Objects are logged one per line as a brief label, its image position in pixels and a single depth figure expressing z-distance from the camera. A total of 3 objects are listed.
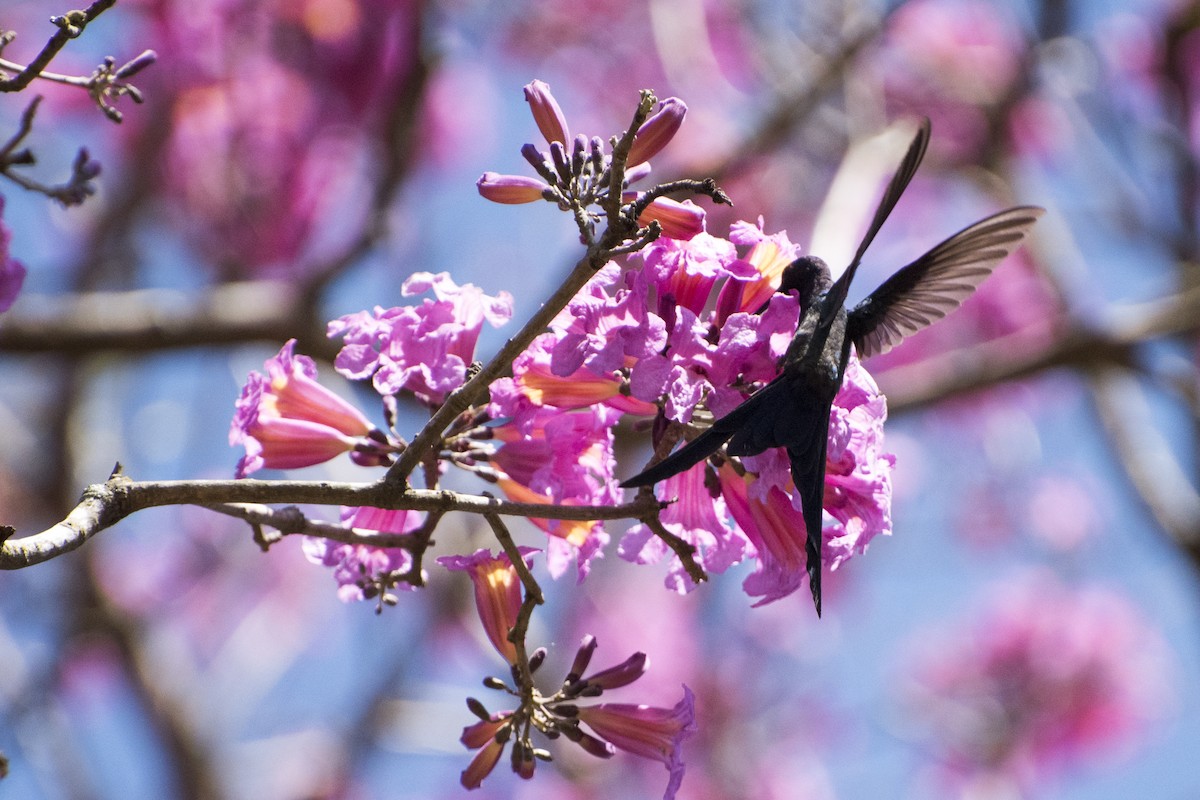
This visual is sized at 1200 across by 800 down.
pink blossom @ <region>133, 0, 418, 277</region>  14.09
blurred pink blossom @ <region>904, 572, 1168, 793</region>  17.33
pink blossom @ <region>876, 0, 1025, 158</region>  16.36
